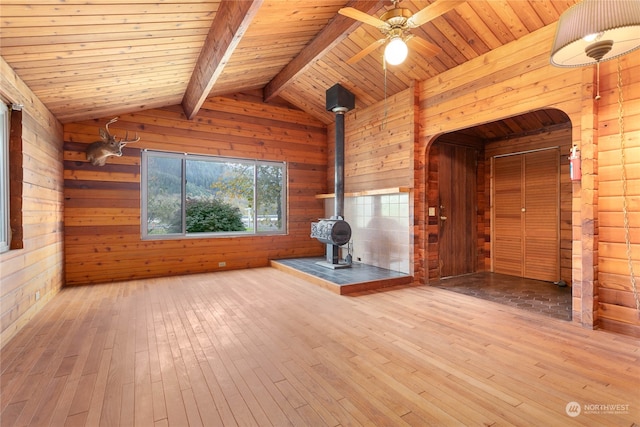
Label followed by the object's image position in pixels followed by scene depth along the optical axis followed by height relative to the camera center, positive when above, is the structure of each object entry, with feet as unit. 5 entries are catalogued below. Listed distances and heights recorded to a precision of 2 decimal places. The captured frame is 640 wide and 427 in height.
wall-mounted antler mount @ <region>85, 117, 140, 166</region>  14.92 +3.19
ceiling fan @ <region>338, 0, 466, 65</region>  8.40 +5.43
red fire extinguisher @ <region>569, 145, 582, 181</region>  9.75 +1.52
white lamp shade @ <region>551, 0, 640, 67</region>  5.15 +3.34
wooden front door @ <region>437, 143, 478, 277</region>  16.72 +0.24
